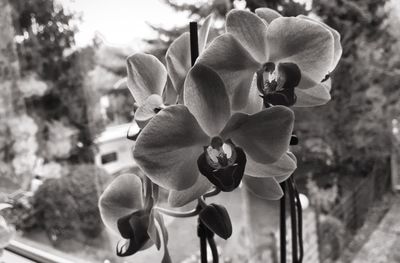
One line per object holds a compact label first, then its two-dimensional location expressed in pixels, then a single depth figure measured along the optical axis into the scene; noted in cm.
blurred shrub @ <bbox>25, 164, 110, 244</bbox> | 133
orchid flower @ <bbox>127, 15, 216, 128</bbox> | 33
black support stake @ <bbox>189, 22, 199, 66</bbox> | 33
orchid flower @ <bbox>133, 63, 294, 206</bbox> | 28
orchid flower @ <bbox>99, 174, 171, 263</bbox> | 34
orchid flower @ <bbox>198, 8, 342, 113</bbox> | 30
